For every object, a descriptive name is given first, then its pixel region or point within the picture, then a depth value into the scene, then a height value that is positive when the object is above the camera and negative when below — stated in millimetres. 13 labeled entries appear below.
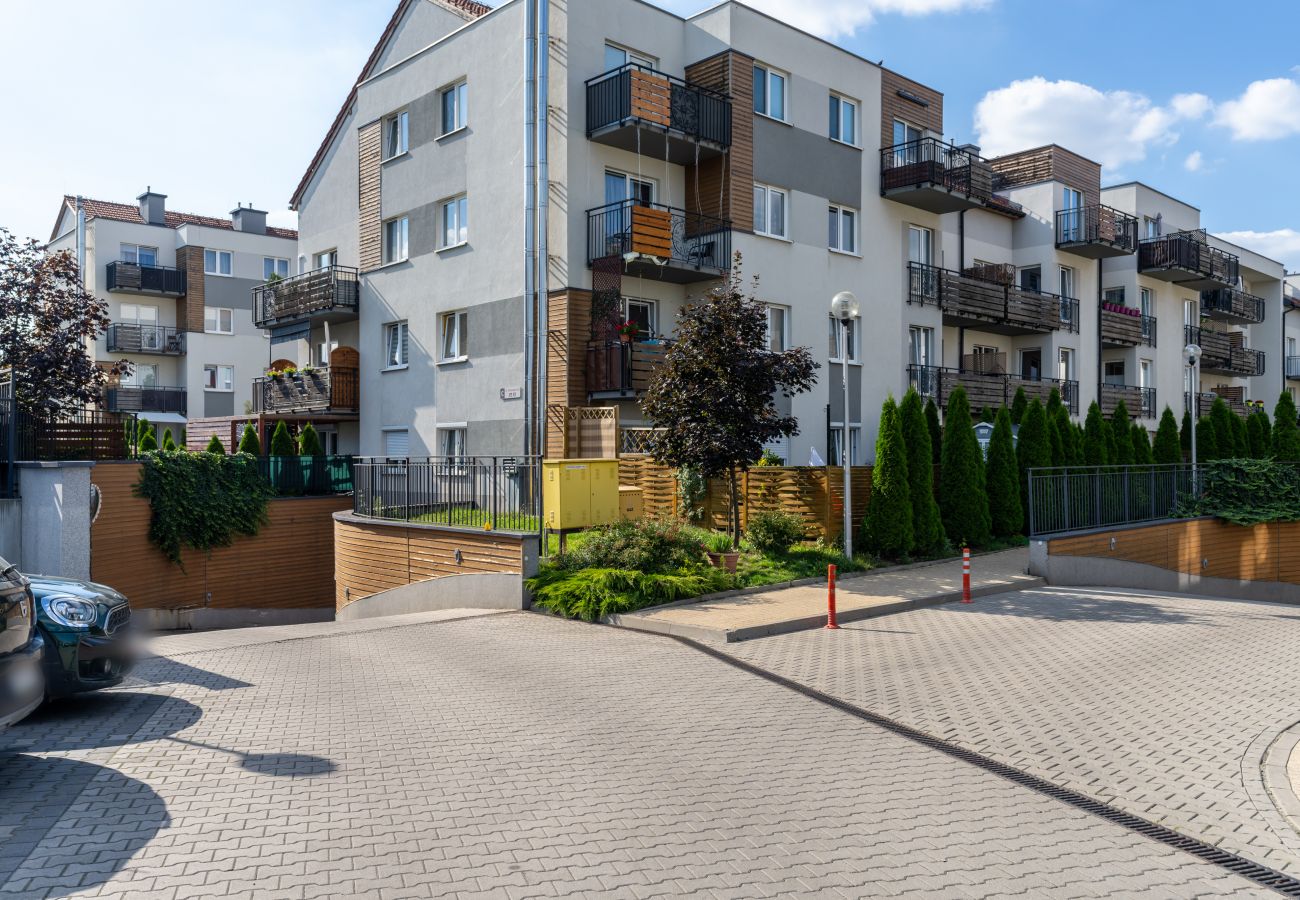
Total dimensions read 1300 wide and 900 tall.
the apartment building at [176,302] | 39406 +6964
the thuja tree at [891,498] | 16375 -575
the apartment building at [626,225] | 20047 +6059
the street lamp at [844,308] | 15245 +2513
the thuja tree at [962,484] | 18312 -371
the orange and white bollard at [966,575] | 13601 -1600
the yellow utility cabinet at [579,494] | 15195 -470
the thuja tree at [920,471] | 16859 -111
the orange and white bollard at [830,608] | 11547 -1769
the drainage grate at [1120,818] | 4910 -2107
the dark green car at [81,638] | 7145 -1329
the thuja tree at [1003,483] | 19656 -379
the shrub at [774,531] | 15797 -1108
